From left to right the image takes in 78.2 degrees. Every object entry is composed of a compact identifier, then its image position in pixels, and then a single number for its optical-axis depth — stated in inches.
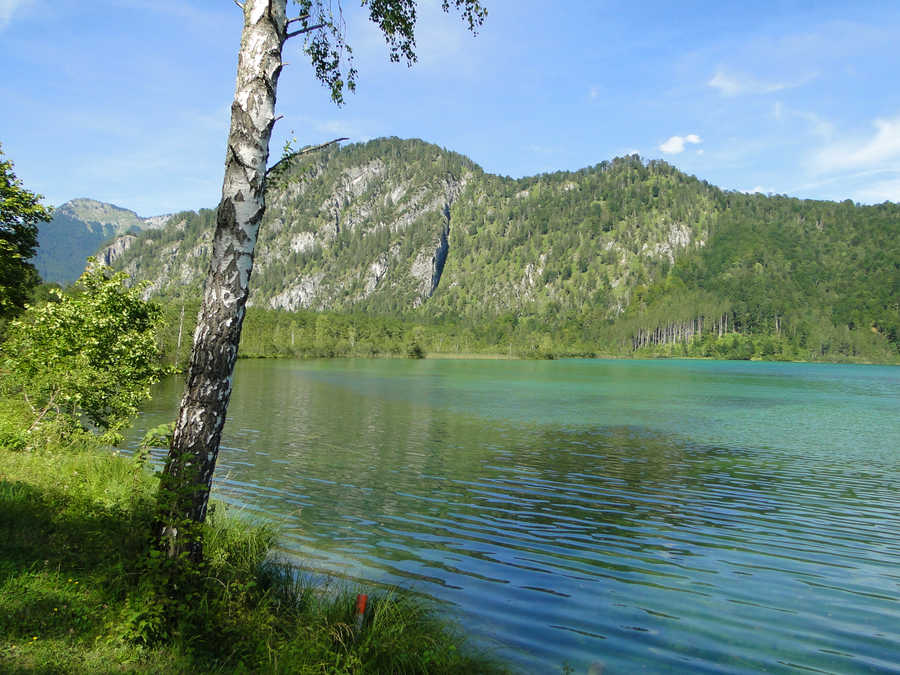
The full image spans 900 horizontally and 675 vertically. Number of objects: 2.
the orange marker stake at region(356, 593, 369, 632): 275.0
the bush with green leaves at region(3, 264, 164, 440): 658.8
